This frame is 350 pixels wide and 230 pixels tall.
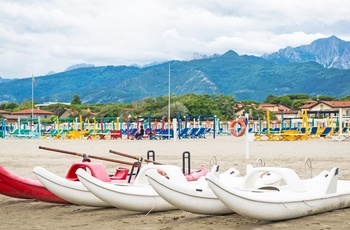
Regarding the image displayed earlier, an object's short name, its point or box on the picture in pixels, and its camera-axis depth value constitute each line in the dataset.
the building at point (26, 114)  122.41
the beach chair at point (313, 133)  42.80
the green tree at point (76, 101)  160.55
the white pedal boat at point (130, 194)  8.60
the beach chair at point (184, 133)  45.31
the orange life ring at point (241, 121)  27.73
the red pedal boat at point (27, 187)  10.07
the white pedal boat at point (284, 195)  7.46
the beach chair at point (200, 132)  45.81
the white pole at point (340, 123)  37.31
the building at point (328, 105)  115.62
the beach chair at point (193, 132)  45.94
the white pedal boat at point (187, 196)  7.93
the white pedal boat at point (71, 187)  9.38
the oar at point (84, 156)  10.49
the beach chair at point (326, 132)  42.97
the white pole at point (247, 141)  18.78
